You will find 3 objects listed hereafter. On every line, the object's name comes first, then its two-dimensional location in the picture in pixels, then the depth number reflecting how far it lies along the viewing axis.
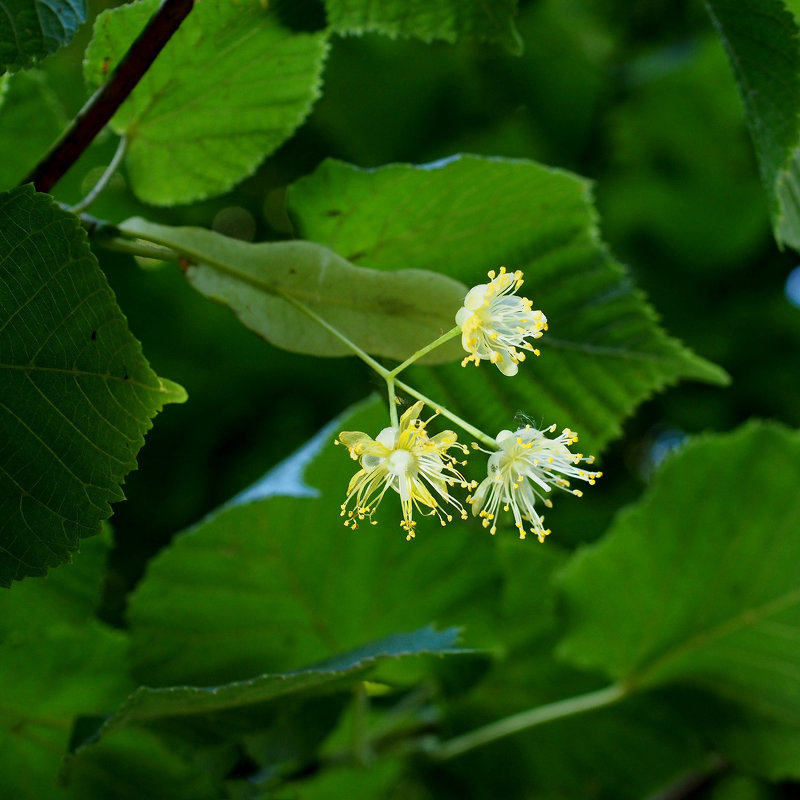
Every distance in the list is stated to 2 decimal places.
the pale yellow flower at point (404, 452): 0.51
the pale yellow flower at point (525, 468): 0.52
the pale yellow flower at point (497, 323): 0.51
